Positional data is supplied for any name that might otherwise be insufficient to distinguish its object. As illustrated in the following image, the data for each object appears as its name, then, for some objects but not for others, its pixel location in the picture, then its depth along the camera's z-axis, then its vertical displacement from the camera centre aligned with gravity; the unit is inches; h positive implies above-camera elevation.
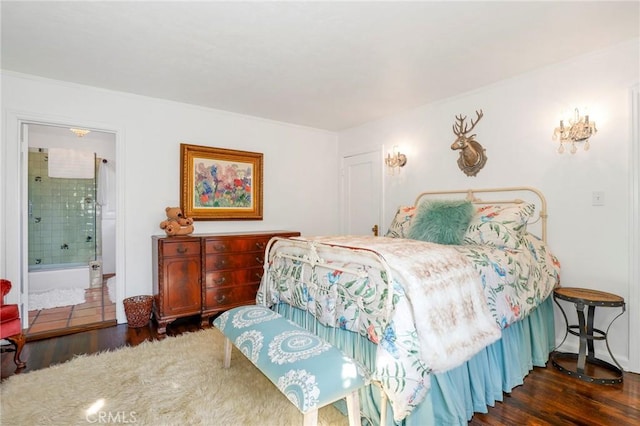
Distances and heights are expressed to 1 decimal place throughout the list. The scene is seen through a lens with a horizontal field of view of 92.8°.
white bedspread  61.0 -19.8
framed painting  144.2 +15.0
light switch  97.9 +4.5
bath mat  151.7 -45.6
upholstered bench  53.6 -29.8
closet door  173.3 +11.6
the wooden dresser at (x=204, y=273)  122.1 -25.8
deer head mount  128.3 +27.3
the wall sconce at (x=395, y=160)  158.6 +27.8
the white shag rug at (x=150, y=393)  69.8 -46.7
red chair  87.2 -32.5
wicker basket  125.3 -40.2
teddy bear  129.6 -4.4
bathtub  181.8 -39.4
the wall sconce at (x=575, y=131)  99.6 +27.1
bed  59.7 -21.7
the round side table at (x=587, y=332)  84.5 -36.0
